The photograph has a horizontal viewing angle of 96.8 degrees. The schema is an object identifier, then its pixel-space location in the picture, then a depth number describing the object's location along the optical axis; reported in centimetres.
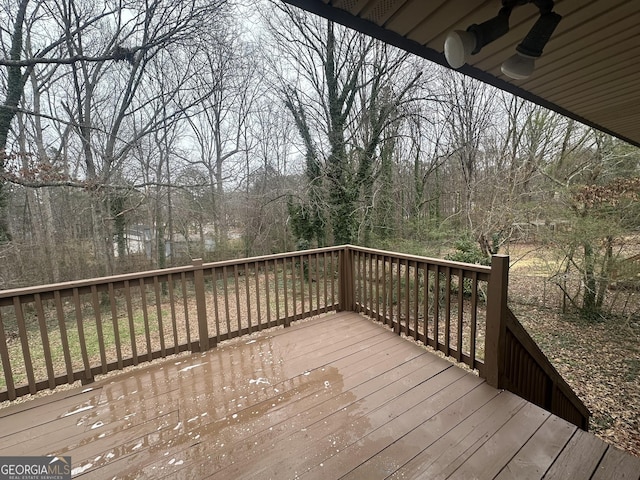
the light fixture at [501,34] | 116
